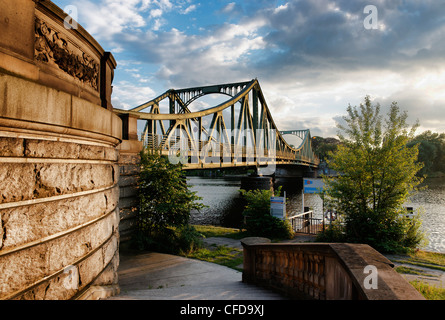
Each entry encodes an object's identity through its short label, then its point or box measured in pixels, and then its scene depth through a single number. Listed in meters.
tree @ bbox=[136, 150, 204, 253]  7.71
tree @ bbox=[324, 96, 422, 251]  8.88
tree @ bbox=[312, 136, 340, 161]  106.69
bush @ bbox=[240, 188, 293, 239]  10.80
